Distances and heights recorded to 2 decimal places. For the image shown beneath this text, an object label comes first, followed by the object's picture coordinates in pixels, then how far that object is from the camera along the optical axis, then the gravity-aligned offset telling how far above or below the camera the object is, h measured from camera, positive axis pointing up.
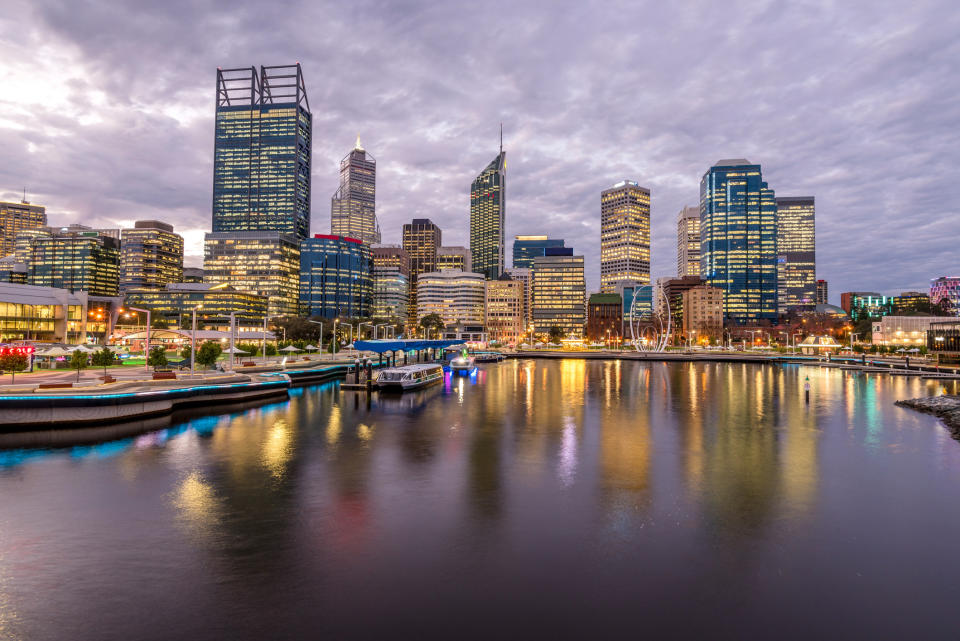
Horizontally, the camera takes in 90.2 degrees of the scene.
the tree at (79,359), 47.28 -3.38
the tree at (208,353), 58.03 -3.31
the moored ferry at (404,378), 63.31 -6.88
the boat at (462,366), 105.44 -8.39
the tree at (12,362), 42.28 -3.22
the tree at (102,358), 49.28 -3.39
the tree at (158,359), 54.80 -3.74
